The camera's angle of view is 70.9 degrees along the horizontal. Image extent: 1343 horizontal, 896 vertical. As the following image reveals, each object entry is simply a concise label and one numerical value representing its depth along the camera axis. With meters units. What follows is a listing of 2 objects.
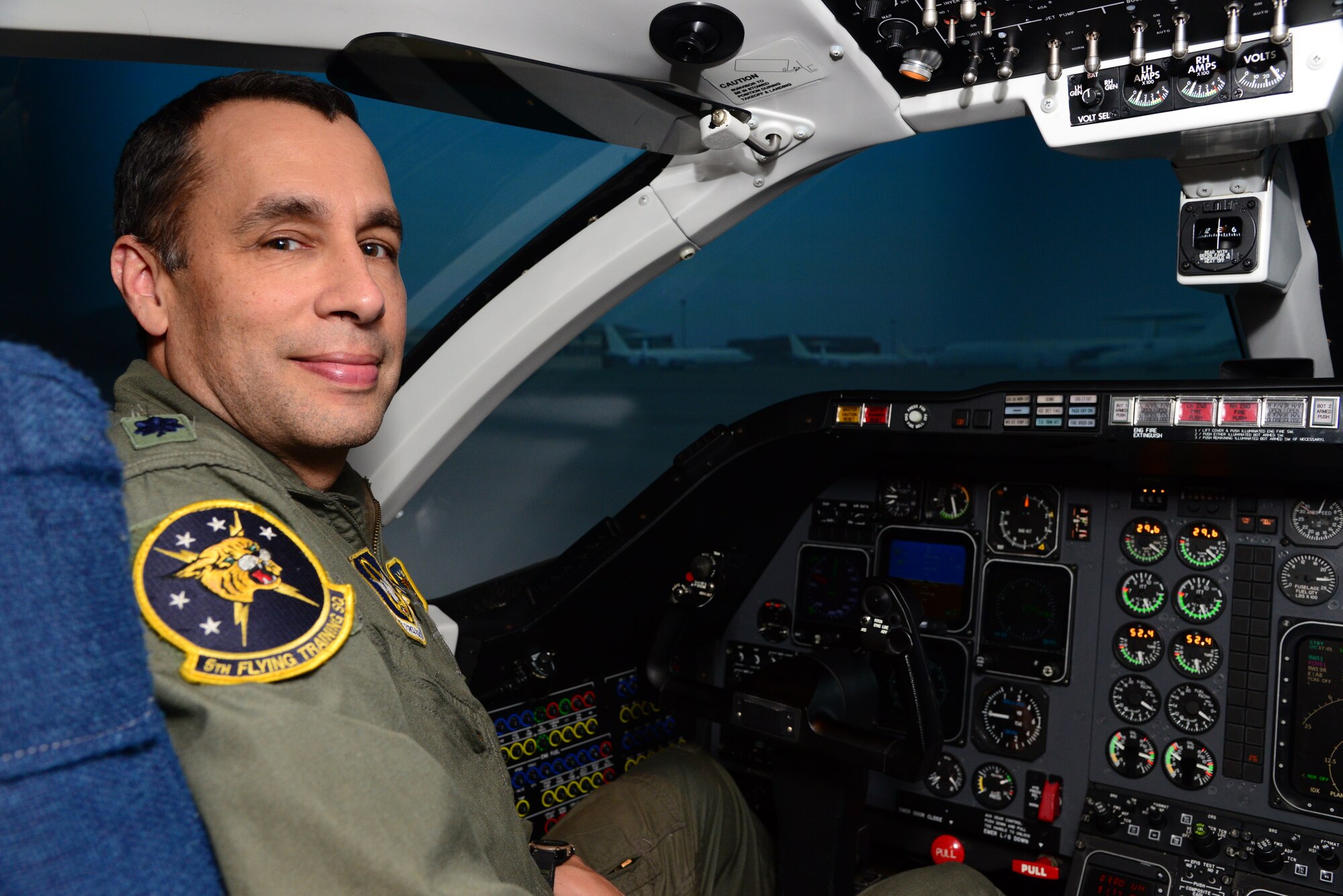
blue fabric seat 0.48
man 0.66
